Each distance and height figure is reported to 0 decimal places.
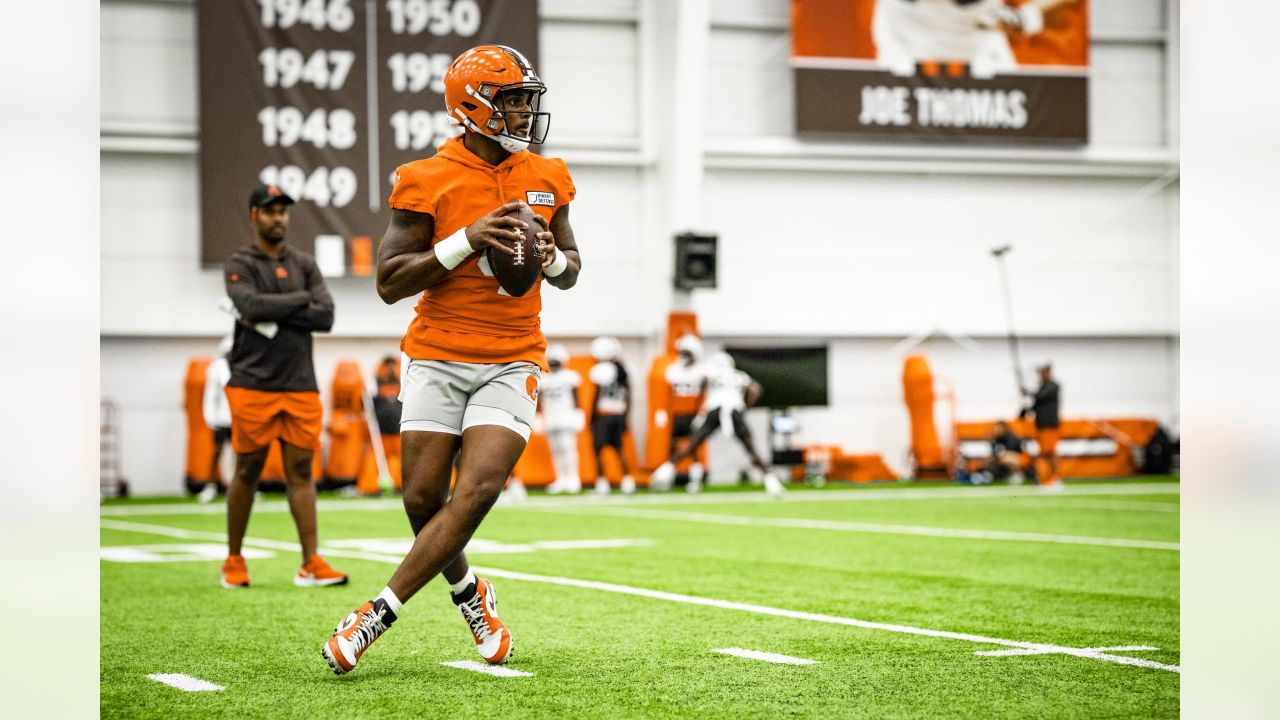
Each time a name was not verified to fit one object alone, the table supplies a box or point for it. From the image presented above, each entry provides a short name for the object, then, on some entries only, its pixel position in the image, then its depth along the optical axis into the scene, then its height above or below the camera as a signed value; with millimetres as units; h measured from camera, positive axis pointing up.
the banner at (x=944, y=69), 24625 +4444
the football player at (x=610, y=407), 21625 -895
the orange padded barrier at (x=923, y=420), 24469 -1257
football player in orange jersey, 5035 +75
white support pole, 23156 +3375
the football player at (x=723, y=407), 20219 -852
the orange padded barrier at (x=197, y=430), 21781 -1202
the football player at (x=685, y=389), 22359 -683
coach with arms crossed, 8062 -133
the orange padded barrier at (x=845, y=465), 24047 -1936
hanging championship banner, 22359 +3590
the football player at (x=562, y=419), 21391 -1053
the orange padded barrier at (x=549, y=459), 22281 -1684
